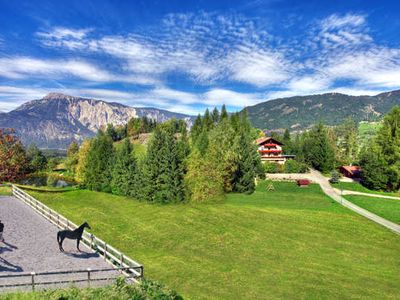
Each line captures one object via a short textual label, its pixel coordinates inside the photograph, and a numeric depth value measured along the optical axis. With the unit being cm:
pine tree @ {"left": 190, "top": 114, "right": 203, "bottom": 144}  11376
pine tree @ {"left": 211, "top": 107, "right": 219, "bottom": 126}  12756
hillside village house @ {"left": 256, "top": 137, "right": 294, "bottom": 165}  10475
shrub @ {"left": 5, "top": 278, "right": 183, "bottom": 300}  1378
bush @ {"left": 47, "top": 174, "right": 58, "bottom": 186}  8985
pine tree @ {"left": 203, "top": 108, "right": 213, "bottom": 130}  11839
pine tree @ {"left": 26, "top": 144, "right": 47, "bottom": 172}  11735
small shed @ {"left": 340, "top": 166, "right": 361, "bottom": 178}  7611
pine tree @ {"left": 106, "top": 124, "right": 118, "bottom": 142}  16484
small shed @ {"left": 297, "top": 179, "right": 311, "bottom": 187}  6500
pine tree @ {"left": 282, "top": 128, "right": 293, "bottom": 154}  11450
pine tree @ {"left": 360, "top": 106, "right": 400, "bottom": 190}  5966
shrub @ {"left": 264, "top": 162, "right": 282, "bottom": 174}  8306
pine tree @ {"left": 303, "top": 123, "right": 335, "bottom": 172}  8381
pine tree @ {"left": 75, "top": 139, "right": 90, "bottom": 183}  7445
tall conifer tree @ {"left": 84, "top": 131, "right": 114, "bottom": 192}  6488
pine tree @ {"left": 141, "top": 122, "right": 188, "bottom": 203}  5294
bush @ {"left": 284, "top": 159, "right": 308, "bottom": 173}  8125
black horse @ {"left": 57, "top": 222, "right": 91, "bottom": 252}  2172
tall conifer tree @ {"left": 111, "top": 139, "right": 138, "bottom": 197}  5862
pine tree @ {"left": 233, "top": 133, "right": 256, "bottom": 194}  6219
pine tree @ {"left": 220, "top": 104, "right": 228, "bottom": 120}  11968
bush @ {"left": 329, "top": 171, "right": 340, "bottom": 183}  6781
